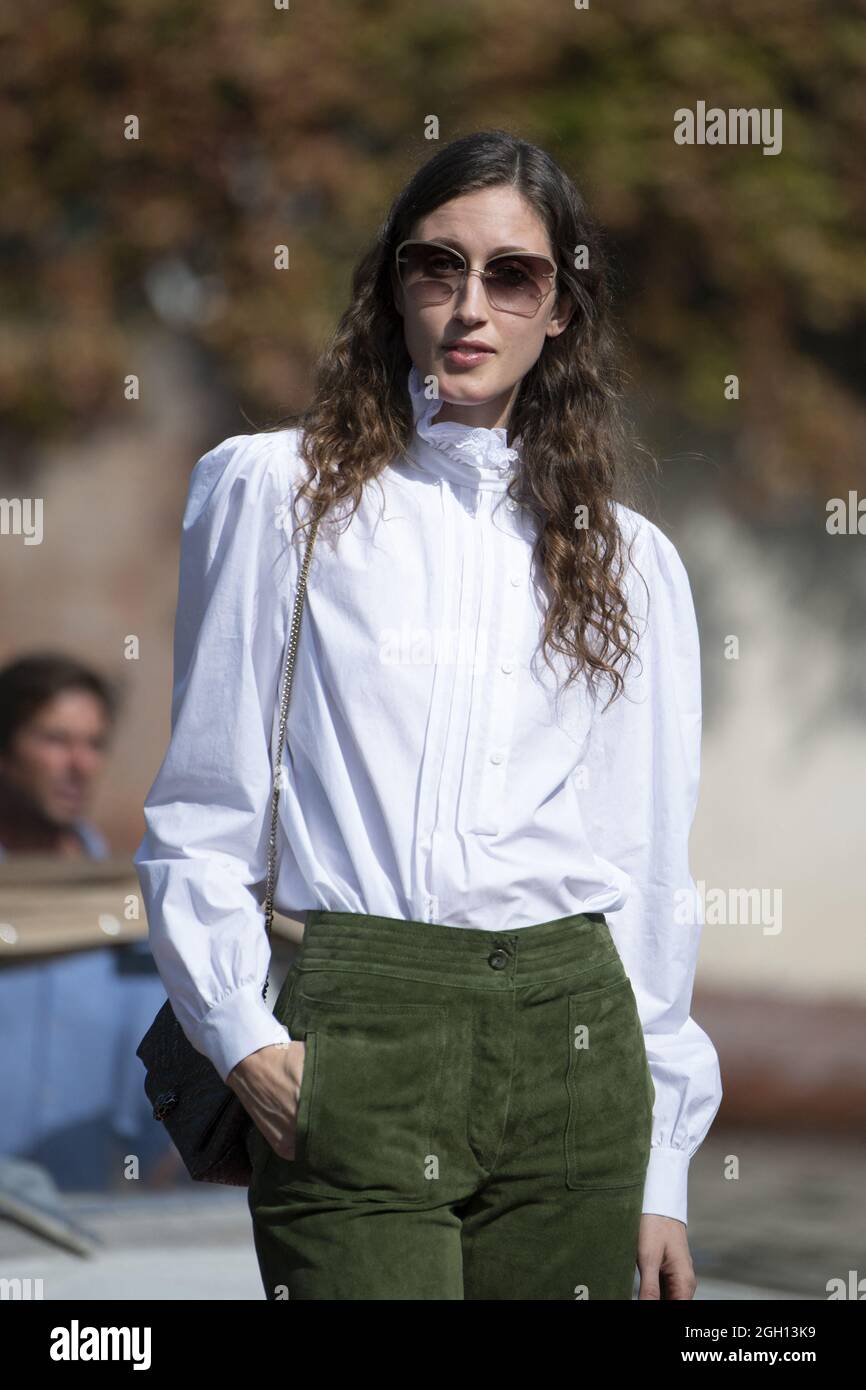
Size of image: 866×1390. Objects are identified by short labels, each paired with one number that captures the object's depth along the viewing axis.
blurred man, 9.14
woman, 3.45
